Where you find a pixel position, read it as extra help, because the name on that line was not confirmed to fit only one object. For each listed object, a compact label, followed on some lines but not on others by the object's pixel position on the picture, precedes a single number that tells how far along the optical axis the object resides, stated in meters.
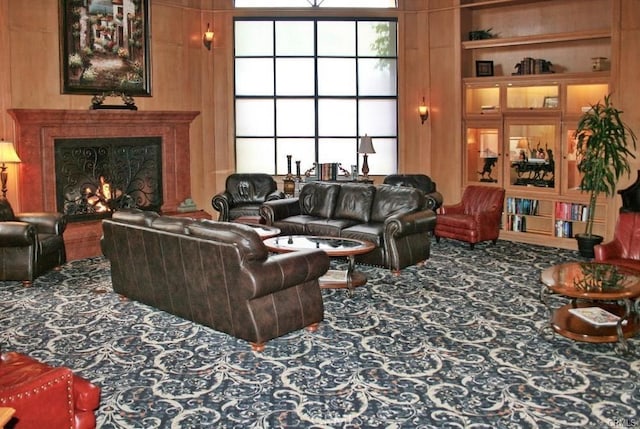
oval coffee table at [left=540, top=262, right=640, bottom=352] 5.98
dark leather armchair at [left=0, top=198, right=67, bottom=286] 8.20
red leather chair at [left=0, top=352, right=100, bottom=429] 3.50
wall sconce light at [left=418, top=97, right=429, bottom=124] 12.23
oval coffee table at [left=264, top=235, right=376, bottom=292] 7.77
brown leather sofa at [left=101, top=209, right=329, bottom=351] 5.99
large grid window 12.38
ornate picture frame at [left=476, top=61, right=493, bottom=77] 11.77
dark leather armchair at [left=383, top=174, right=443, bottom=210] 11.50
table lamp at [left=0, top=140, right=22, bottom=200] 8.97
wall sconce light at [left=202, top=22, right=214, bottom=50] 11.89
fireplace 9.67
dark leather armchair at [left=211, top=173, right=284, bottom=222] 11.34
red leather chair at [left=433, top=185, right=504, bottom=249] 10.32
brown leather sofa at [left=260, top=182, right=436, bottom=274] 8.80
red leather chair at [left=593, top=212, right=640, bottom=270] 7.51
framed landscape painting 10.20
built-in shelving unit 10.59
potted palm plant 9.53
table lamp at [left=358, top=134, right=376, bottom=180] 11.89
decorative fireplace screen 10.23
